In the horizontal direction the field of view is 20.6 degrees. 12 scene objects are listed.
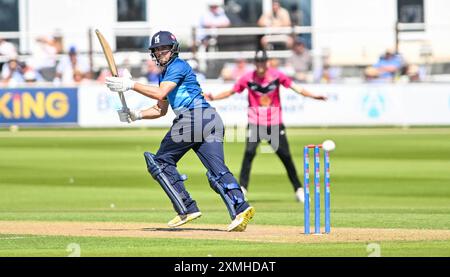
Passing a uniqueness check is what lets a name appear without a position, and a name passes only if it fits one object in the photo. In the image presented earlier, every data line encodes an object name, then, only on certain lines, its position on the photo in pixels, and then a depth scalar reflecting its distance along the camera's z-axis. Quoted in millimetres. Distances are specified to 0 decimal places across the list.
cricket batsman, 13625
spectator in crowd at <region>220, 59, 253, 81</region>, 32219
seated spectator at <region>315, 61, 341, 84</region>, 32091
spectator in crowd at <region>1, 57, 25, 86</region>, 32656
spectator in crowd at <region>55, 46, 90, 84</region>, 32750
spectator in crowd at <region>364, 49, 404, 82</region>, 32094
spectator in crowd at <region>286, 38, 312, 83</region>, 32312
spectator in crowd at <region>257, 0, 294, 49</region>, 33125
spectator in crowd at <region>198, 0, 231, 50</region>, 33562
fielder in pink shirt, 19141
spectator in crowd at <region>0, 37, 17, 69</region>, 33750
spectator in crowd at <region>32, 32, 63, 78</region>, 33219
